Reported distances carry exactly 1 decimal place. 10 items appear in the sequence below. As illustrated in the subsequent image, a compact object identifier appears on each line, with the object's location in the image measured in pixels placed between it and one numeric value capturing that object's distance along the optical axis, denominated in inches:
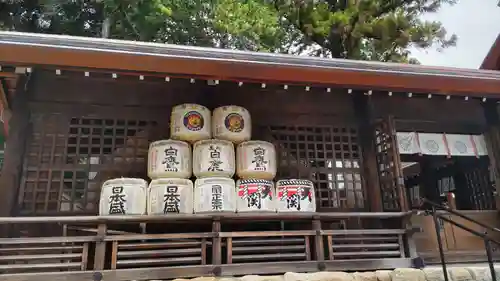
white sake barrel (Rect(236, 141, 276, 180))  209.5
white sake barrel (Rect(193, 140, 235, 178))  203.2
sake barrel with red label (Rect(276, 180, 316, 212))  202.8
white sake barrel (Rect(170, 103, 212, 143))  212.2
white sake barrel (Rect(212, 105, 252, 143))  216.4
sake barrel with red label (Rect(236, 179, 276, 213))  197.5
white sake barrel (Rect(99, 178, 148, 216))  185.8
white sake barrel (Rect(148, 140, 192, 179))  200.7
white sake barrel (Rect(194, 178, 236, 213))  192.1
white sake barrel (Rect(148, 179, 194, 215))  190.2
